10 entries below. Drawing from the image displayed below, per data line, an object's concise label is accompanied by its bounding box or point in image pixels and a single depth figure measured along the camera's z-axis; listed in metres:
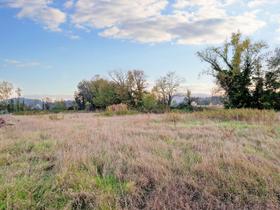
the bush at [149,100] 48.37
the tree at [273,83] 31.72
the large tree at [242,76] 32.16
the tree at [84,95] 68.81
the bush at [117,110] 25.72
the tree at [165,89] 58.50
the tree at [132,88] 55.50
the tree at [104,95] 59.08
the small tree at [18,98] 53.46
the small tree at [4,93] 53.75
